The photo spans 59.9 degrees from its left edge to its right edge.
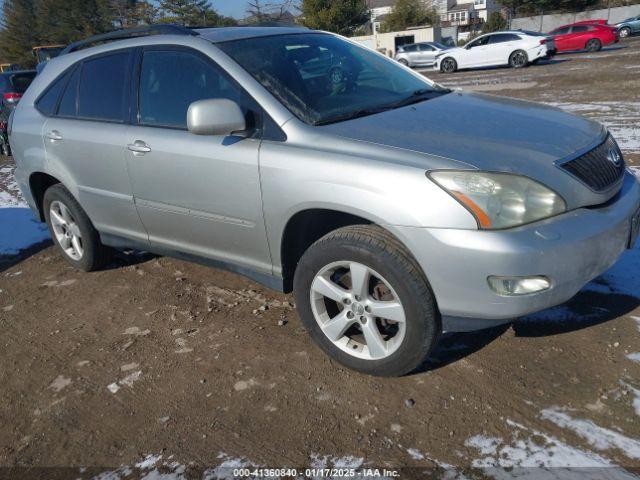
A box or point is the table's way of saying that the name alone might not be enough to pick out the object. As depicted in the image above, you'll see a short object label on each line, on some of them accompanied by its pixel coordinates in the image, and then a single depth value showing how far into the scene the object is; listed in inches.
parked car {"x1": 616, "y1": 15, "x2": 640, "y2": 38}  1323.8
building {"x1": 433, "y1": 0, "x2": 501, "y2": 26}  2780.5
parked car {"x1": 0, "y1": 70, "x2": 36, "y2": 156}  421.7
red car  986.1
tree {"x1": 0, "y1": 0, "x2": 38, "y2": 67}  2461.9
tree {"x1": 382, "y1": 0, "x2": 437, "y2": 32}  1940.2
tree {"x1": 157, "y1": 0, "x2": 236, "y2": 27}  1995.6
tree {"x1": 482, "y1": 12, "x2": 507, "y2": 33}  1720.0
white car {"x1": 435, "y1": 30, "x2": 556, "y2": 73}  811.4
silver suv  95.4
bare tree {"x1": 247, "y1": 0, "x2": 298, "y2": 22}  1736.0
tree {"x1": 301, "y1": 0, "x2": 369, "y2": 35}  1651.1
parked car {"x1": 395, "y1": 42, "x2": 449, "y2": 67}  1043.9
